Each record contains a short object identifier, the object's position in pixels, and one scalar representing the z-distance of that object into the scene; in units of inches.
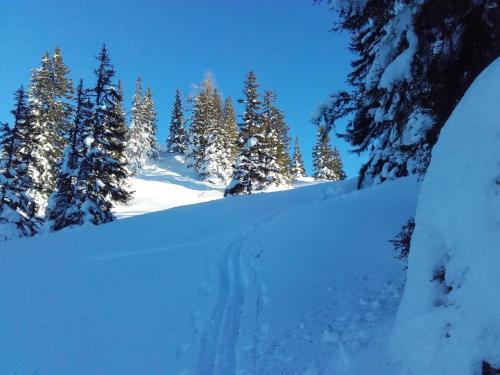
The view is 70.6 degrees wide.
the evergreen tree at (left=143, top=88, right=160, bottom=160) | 2231.8
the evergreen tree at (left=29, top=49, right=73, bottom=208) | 1067.3
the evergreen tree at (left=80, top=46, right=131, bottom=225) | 719.1
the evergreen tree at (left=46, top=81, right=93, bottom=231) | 710.6
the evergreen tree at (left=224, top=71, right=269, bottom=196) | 1043.3
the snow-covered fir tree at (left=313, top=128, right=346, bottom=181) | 2031.3
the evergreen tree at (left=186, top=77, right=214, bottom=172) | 1905.8
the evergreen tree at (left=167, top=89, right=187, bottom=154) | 2419.3
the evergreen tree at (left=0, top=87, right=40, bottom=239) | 715.4
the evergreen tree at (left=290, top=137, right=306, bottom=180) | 2405.9
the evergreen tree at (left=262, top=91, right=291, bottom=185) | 1087.6
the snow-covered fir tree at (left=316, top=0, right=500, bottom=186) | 176.7
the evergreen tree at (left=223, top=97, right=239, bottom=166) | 1906.0
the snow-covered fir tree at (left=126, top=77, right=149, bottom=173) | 1994.3
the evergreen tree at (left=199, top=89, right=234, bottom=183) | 1820.3
